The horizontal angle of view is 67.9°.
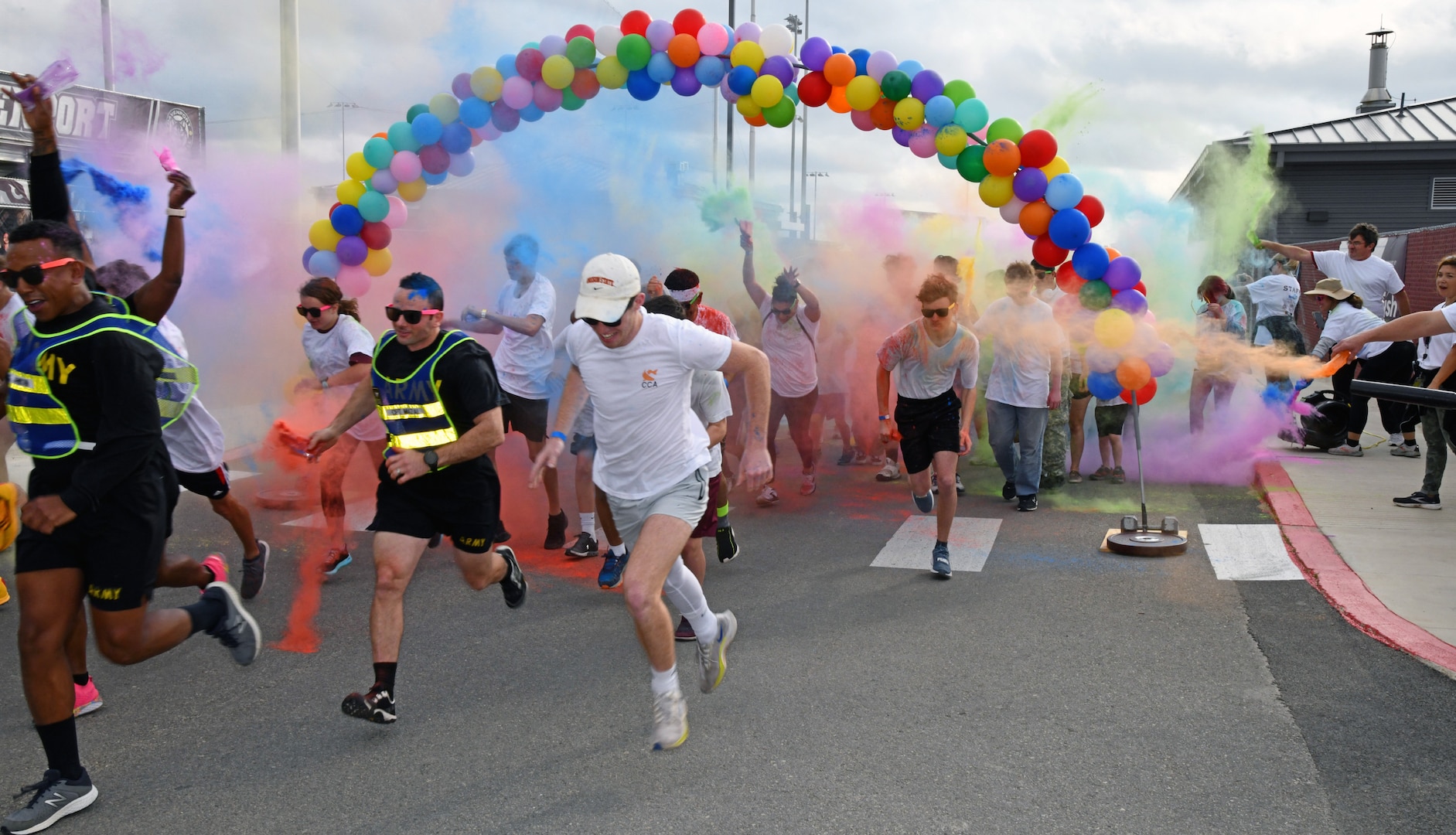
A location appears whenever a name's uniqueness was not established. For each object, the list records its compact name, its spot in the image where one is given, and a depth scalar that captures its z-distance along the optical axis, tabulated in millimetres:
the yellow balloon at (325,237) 9148
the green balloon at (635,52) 8188
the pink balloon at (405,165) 8867
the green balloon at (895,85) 7711
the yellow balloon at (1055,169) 7398
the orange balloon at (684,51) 8141
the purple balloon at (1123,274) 7242
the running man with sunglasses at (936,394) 6383
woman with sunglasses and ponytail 6383
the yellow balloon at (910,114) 7680
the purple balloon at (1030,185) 7355
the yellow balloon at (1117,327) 7180
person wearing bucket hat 9414
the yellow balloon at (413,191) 9117
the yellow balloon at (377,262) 9234
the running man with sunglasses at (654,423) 3963
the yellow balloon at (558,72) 8391
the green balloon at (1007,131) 7492
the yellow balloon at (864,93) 7801
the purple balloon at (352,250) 9070
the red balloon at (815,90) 8109
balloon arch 7332
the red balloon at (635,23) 8242
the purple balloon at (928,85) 7633
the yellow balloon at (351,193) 9055
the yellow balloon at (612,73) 8383
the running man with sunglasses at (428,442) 4125
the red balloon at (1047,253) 7535
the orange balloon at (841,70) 7883
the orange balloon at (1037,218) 7453
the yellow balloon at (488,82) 8602
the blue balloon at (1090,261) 7301
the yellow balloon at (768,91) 8000
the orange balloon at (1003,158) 7402
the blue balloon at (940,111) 7559
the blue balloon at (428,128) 8773
